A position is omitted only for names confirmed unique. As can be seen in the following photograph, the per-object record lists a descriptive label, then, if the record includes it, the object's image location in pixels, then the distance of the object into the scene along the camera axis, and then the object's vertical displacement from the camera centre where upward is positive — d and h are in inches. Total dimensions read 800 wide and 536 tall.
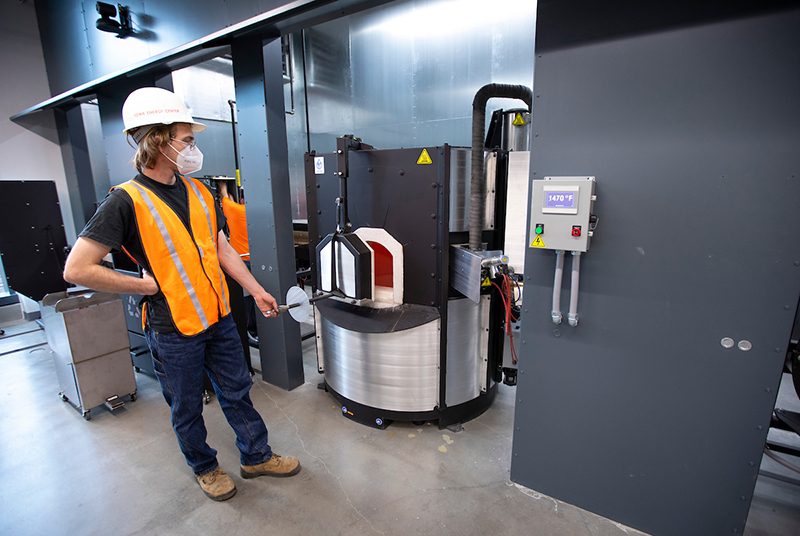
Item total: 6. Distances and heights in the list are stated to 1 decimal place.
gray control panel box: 48.6 -2.2
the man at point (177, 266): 49.6 -9.5
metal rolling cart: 84.4 -35.0
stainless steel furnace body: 69.8 -17.6
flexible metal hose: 68.0 +6.6
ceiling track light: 99.0 +48.5
